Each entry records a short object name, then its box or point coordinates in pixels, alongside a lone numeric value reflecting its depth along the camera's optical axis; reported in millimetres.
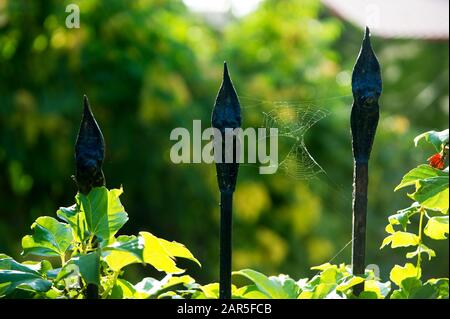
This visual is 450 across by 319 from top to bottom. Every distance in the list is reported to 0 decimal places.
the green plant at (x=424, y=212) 1839
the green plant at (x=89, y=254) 1796
